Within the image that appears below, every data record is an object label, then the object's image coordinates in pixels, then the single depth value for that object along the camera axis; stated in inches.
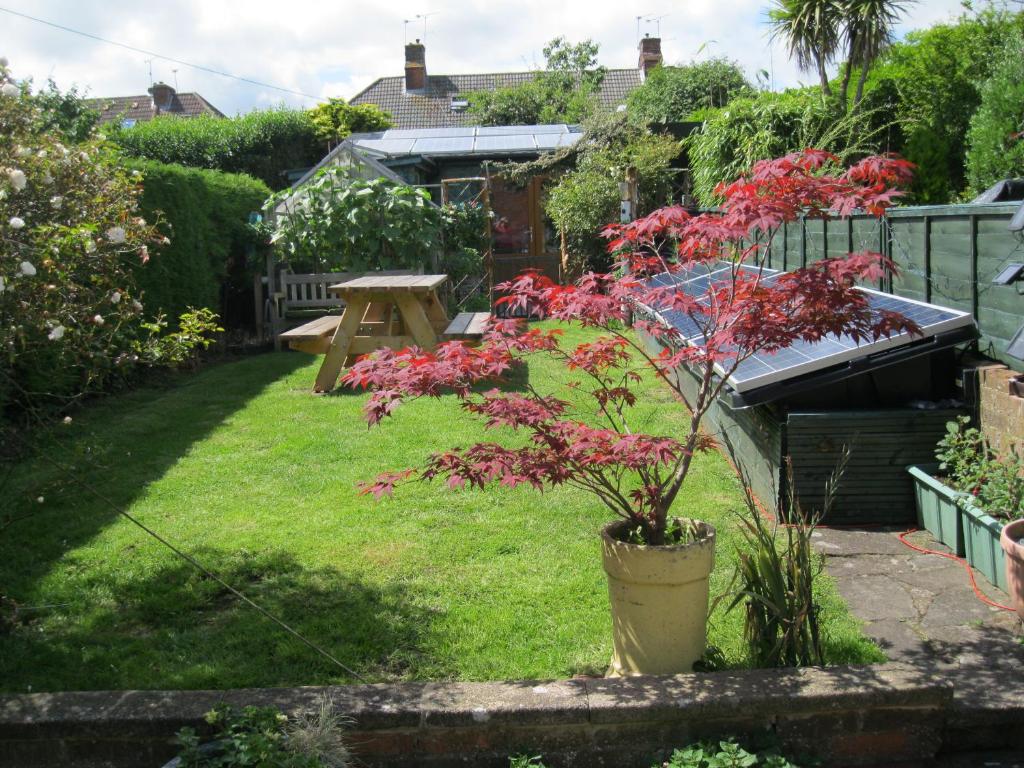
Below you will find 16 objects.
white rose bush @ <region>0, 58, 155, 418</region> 145.3
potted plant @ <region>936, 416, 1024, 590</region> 164.7
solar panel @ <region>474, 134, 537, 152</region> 697.0
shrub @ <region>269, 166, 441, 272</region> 472.1
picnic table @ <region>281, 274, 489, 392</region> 349.1
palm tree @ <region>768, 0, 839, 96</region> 543.8
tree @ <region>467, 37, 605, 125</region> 1165.1
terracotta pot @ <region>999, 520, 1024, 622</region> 146.5
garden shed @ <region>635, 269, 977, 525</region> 199.5
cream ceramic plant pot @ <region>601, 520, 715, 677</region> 130.7
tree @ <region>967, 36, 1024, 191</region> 329.1
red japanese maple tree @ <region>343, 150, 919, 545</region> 131.3
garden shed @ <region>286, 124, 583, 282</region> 644.1
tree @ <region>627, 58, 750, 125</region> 946.1
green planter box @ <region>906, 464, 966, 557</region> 180.7
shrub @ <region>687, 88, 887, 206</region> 450.9
